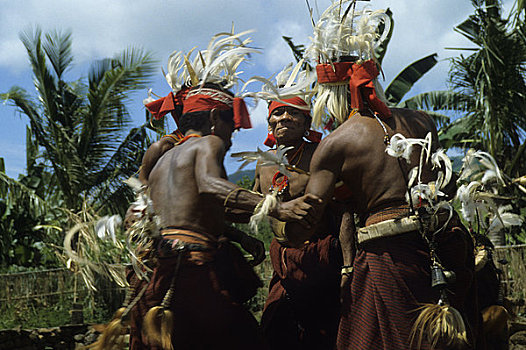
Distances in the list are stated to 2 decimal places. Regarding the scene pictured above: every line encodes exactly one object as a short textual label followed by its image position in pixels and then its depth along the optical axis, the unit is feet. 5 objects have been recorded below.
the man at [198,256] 9.83
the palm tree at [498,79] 35.70
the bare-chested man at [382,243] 9.41
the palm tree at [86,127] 39.55
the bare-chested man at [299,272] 12.55
